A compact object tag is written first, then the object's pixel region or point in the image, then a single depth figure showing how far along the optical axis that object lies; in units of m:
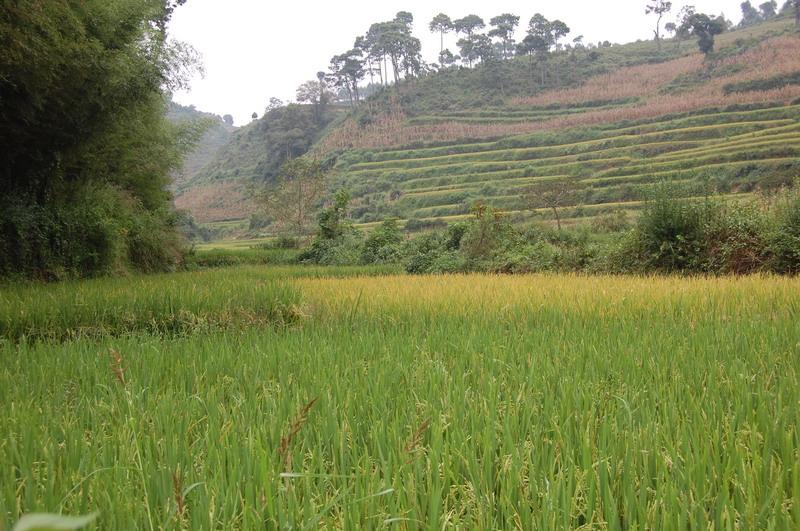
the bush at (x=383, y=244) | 18.12
